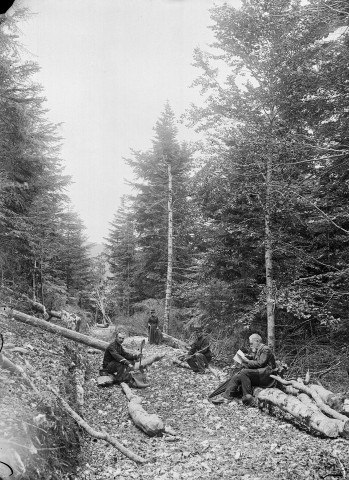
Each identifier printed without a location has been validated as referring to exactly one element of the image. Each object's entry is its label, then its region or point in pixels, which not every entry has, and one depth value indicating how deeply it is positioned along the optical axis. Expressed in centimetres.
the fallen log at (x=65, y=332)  1133
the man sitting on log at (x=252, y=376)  811
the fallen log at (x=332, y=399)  692
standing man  1627
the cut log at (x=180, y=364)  1117
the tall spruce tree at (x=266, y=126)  966
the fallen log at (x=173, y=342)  1568
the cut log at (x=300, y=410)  572
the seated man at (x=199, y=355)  1074
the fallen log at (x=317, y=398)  637
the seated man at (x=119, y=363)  919
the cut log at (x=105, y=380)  888
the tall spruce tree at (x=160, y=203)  2102
